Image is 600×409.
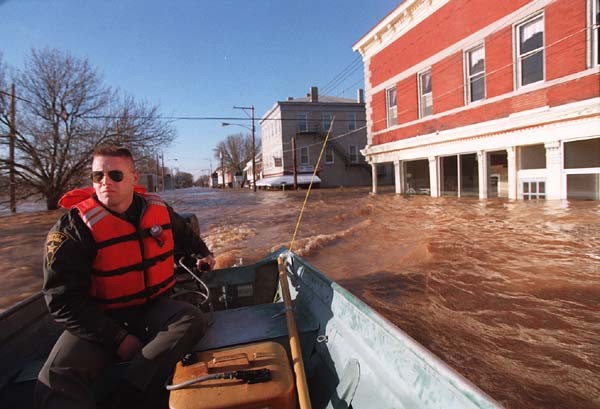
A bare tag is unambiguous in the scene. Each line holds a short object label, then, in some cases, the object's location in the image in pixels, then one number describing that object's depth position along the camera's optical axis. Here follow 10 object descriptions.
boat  1.54
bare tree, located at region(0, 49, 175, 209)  19.97
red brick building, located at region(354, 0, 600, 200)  9.63
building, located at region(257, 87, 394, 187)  39.59
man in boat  2.00
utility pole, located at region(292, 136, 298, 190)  34.44
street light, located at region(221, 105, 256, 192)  39.97
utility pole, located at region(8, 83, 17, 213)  18.88
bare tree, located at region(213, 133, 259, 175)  77.25
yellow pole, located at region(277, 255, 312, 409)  1.77
